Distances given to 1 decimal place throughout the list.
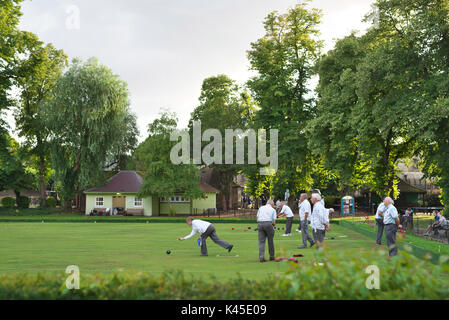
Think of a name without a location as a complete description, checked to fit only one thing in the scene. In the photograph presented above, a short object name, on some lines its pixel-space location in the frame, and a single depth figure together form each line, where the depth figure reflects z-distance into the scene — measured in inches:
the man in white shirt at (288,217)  881.8
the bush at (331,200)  2376.4
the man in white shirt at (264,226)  531.5
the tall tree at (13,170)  2042.3
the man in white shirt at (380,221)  722.3
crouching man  585.1
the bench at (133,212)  2046.0
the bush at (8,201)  2431.1
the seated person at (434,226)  897.0
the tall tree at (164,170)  1790.1
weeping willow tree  1903.3
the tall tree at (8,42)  1460.4
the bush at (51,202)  2640.3
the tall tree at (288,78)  1701.5
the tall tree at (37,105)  2148.3
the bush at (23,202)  2422.5
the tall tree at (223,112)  2170.3
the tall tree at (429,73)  995.9
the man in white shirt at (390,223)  576.7
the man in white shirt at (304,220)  693.9
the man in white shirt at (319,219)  573.0
